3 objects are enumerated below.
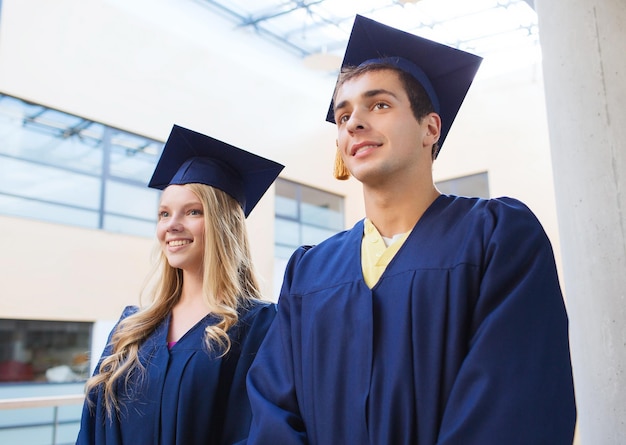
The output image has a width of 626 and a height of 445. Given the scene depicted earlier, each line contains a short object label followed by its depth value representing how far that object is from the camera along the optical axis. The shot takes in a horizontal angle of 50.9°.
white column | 1.93
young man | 1.31
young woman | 1.99
